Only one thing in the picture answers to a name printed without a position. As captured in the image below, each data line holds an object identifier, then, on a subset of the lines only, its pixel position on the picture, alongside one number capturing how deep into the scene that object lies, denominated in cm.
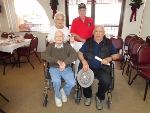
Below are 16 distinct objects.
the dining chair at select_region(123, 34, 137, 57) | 320
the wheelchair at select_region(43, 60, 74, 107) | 188
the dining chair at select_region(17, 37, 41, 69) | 308
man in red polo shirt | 226
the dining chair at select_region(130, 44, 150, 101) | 210
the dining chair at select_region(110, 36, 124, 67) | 318
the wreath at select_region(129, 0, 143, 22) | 337
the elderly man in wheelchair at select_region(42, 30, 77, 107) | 180
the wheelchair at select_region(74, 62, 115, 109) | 176
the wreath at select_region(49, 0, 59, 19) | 373
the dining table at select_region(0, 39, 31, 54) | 288
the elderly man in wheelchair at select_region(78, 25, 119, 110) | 181
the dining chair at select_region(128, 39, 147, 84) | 253
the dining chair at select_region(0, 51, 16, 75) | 291
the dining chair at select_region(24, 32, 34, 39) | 389
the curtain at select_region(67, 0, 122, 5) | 380
